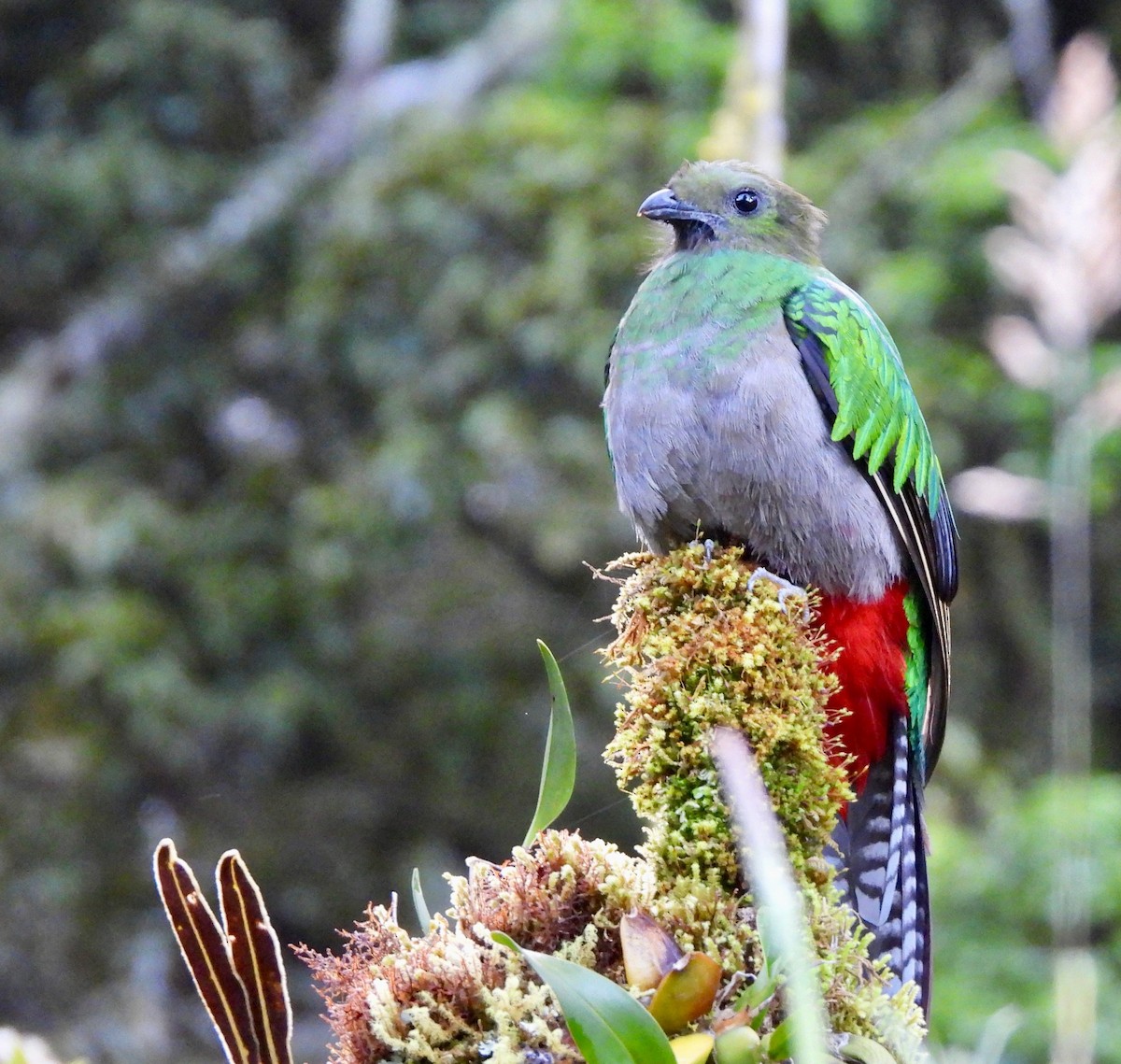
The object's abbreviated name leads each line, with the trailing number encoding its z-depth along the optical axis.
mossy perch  6.65
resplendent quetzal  6.85
